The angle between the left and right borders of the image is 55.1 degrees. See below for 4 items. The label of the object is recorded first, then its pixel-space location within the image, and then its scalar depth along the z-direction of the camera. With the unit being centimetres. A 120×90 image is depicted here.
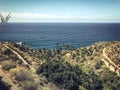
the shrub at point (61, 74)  2438
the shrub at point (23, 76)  2235
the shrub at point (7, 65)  2404
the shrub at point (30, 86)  2087
